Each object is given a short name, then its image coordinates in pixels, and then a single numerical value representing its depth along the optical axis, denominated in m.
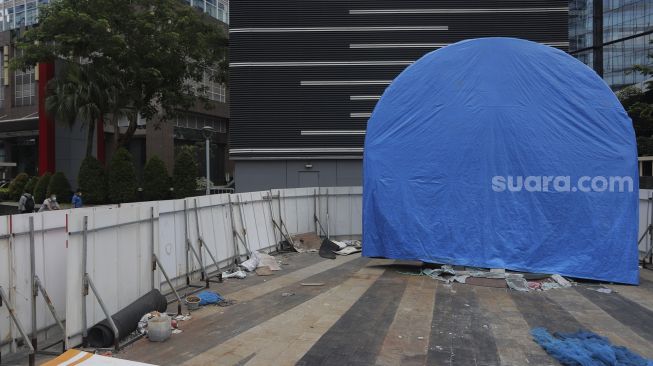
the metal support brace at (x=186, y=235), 10.54
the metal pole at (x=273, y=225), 15.80
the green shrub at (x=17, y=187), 37.20
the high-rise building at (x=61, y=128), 46.91
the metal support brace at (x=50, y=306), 6.38
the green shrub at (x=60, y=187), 31.30
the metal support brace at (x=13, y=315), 5.89
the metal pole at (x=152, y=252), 8.60
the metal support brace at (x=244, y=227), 13.53
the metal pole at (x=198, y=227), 10.96
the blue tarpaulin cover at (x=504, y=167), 11.18
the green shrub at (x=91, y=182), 30.47
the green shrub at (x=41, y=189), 31.89
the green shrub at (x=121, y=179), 30.33
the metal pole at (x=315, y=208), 18.56
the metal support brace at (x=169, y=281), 8.25
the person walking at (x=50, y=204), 20.38
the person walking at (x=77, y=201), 22.70
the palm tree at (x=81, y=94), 31.27
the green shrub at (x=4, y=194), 38.52
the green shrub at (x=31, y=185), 34.53
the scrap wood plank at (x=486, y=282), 10.70
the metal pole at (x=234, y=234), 12.90
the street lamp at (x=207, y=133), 17.14
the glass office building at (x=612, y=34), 63.03
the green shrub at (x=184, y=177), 32.00
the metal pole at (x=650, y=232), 12.77
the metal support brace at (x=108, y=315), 6.61
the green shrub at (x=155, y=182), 31.56
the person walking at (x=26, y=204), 22.28
